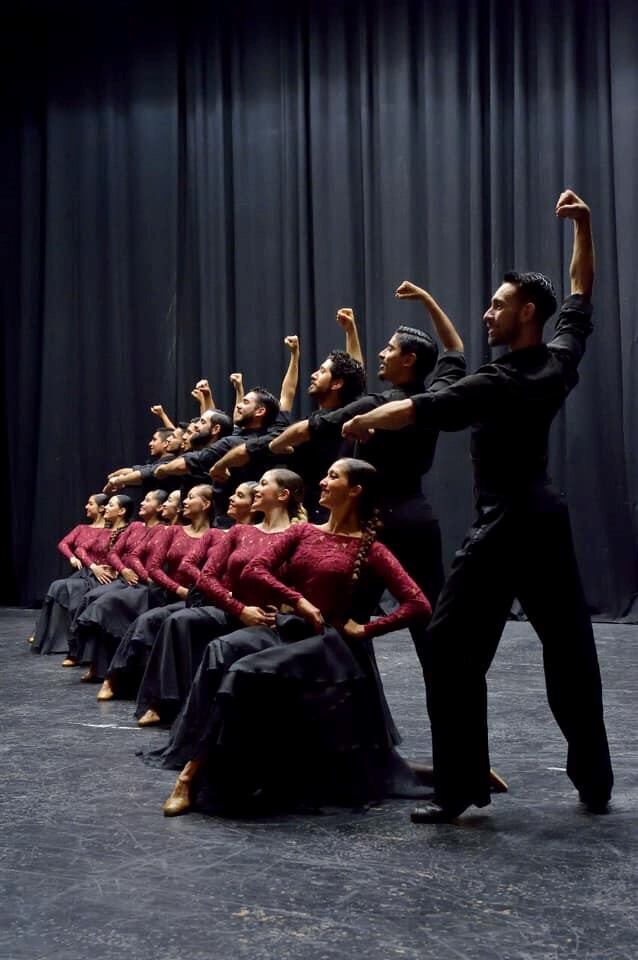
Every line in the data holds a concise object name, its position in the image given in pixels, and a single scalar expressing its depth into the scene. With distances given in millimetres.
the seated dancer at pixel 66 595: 6859
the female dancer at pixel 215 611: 4129
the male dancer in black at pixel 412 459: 3779
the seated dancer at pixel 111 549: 6352
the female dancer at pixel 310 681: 3518
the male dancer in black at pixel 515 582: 3320
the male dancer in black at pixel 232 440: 5602
